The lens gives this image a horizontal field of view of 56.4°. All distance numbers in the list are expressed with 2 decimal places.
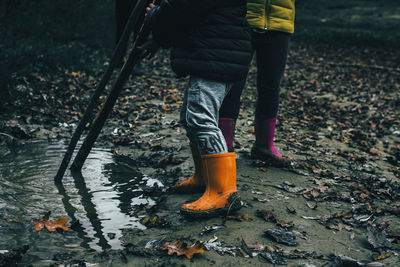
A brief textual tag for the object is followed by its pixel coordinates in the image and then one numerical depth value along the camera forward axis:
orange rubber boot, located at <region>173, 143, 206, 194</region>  2.90
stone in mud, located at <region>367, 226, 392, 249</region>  2.44
